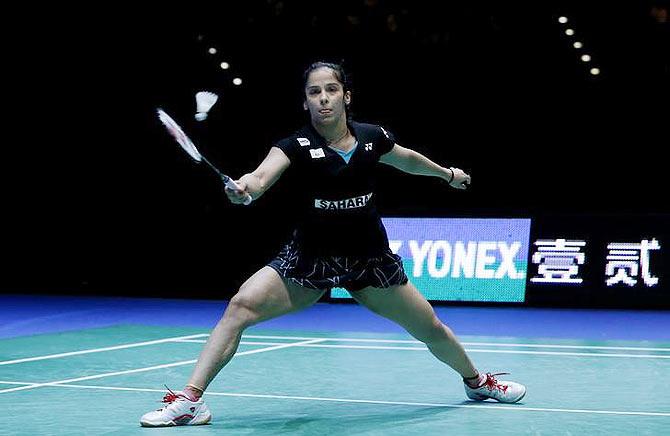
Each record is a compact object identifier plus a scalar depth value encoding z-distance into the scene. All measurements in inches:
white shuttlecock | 362.6
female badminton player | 386.9
